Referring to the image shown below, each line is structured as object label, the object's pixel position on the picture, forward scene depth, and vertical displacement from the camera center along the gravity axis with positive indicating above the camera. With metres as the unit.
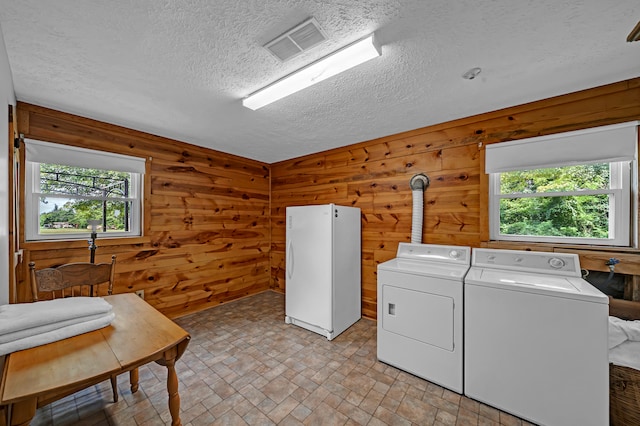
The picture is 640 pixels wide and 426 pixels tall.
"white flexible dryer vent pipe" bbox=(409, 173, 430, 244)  2.71 +0.08
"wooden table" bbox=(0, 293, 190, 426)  0.84 -0.60
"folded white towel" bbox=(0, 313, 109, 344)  1.01 -0.52
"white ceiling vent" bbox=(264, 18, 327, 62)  1.31 +0.97
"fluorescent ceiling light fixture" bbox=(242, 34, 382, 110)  1.45 +0.95
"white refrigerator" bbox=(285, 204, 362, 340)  2.72 -0.65
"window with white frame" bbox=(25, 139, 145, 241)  2.25 +0.20
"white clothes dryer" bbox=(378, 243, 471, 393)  1.87 -0.84
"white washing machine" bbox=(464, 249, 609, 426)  1.44 -0.82
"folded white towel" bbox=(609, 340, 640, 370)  1.46 -0.86
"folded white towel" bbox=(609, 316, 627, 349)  1.58 -0.78
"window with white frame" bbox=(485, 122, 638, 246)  1.90 +0.23
